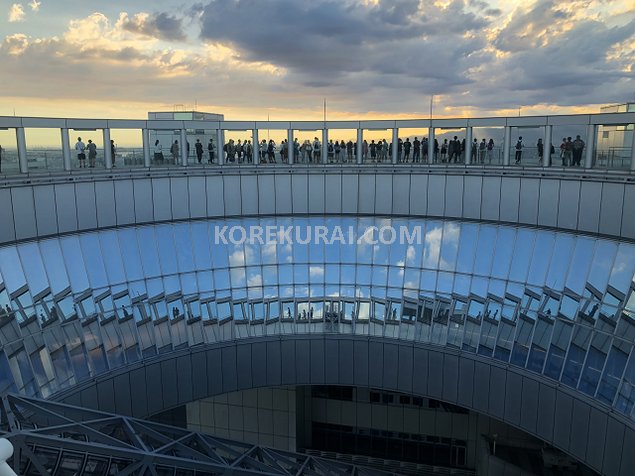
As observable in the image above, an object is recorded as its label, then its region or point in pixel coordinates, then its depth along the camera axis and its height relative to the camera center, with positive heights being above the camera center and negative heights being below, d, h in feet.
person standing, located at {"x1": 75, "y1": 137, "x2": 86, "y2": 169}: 70.28 -0.90
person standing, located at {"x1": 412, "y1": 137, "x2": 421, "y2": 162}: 83.25 -1.09
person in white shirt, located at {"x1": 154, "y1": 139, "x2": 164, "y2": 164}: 77.97 -1.08
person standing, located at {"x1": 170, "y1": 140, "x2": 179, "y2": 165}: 80.51 -0.98
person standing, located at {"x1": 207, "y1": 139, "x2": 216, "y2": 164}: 82.84 -0.89
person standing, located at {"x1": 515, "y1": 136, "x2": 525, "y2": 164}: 75.20 -1.21
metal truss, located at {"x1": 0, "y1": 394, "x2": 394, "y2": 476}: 36.06 -22.61
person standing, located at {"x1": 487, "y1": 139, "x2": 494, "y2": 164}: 77.72 -1.30
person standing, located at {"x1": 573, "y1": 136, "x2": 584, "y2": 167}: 69.56 -1.17
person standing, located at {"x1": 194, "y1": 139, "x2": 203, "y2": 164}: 82.33 -0.88
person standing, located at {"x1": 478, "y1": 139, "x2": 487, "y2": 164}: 78.47 -1.09
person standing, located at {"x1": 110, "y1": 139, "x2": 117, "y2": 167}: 73.34 -0.71
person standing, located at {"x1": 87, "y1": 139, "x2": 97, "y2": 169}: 71.36 -1.05
